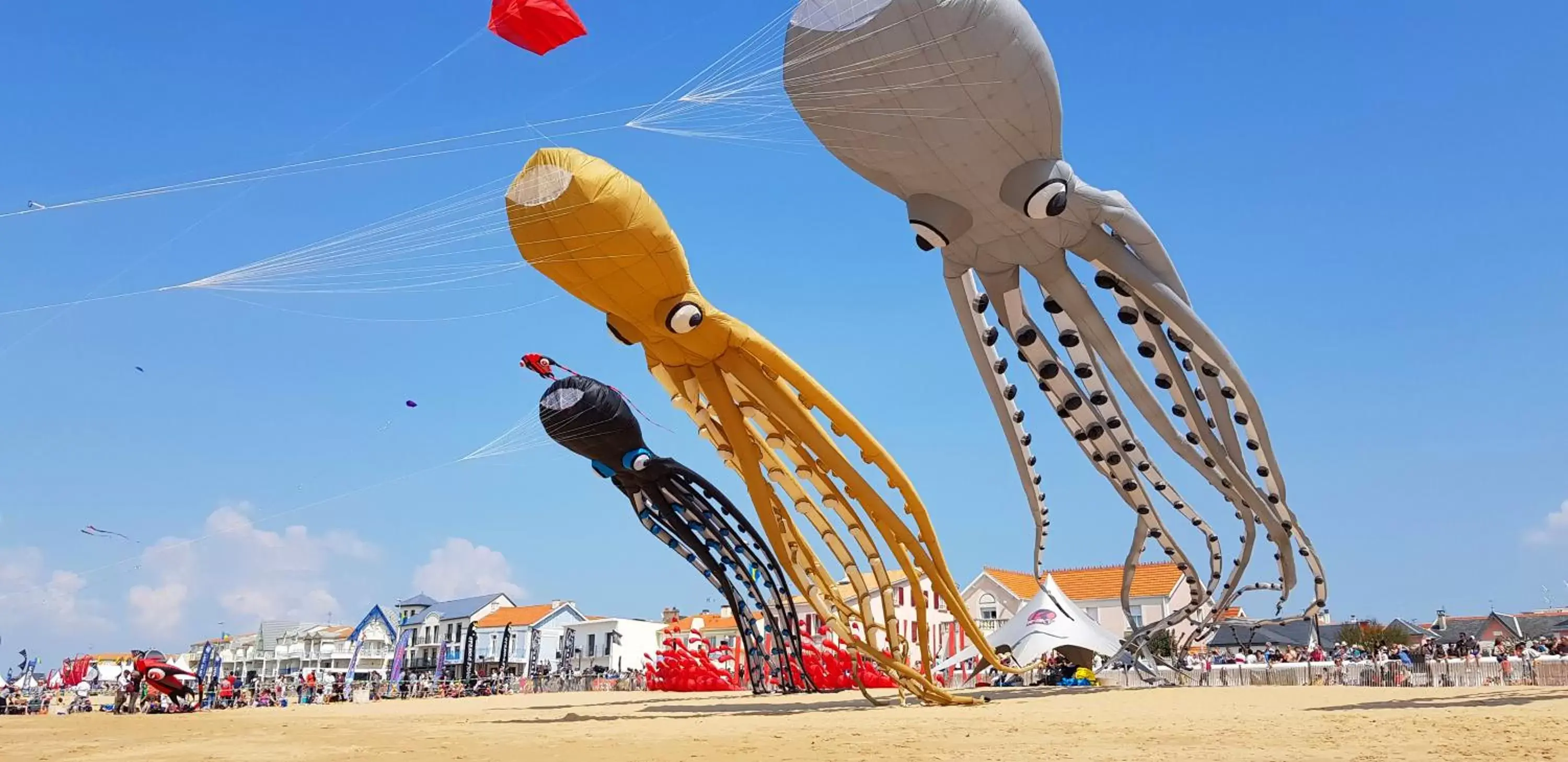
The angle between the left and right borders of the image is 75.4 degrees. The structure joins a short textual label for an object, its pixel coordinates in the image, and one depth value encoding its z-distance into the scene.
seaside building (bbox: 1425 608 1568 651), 62.72
